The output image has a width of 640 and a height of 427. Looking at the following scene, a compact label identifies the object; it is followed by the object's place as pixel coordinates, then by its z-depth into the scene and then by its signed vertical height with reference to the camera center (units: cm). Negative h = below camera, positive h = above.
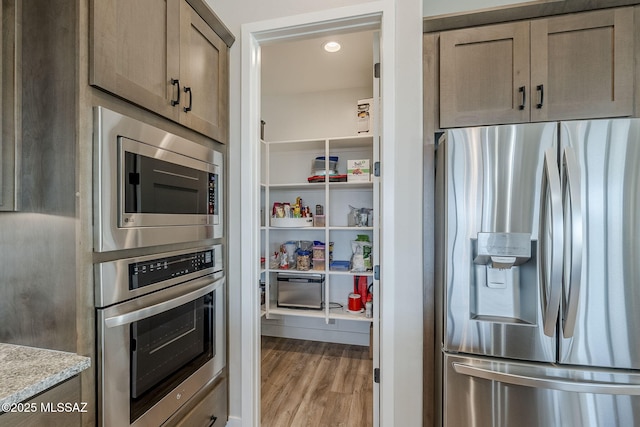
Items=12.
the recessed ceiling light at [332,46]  230 +126
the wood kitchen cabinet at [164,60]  100 +60
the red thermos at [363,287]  288 -71
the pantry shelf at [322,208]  281 +3
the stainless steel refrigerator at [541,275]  114 -25
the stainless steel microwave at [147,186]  98 +10
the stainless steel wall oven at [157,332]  99 -48
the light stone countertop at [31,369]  76 -44
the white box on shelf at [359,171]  274 +36
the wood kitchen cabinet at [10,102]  95 +34
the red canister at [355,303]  285 -85
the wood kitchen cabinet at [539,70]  135 +65
